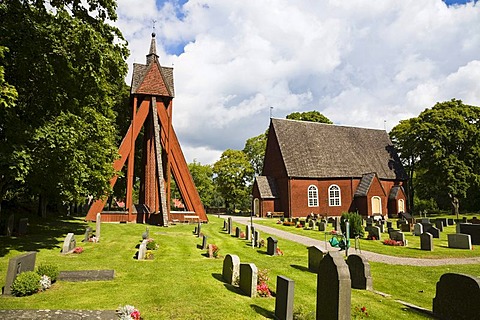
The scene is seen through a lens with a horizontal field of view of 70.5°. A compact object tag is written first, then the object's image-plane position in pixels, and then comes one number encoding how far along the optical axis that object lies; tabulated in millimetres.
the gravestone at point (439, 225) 26469
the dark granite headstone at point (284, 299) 7215
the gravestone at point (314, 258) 12102
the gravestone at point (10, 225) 17203
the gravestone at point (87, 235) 17422
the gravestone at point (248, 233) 19953
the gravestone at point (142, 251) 13857
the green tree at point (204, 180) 74850
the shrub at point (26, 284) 8672
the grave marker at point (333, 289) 6211
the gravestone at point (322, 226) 26131
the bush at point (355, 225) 19519
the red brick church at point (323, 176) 42031
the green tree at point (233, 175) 56625
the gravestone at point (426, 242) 17131
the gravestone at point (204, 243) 16672
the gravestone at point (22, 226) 17984
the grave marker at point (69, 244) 14468
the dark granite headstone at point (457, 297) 6691
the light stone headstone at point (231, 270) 10148
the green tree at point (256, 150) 64062
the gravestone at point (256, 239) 18031
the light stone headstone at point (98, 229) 18225
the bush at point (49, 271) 9469
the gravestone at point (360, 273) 9898
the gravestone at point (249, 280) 9086
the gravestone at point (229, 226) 23100
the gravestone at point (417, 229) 23391
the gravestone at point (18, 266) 8742
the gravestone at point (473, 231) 19712
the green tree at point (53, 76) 12242
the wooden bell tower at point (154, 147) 28016
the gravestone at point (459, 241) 17656
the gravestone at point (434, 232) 21828
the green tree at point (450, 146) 42000
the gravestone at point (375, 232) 21377
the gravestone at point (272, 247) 15633
